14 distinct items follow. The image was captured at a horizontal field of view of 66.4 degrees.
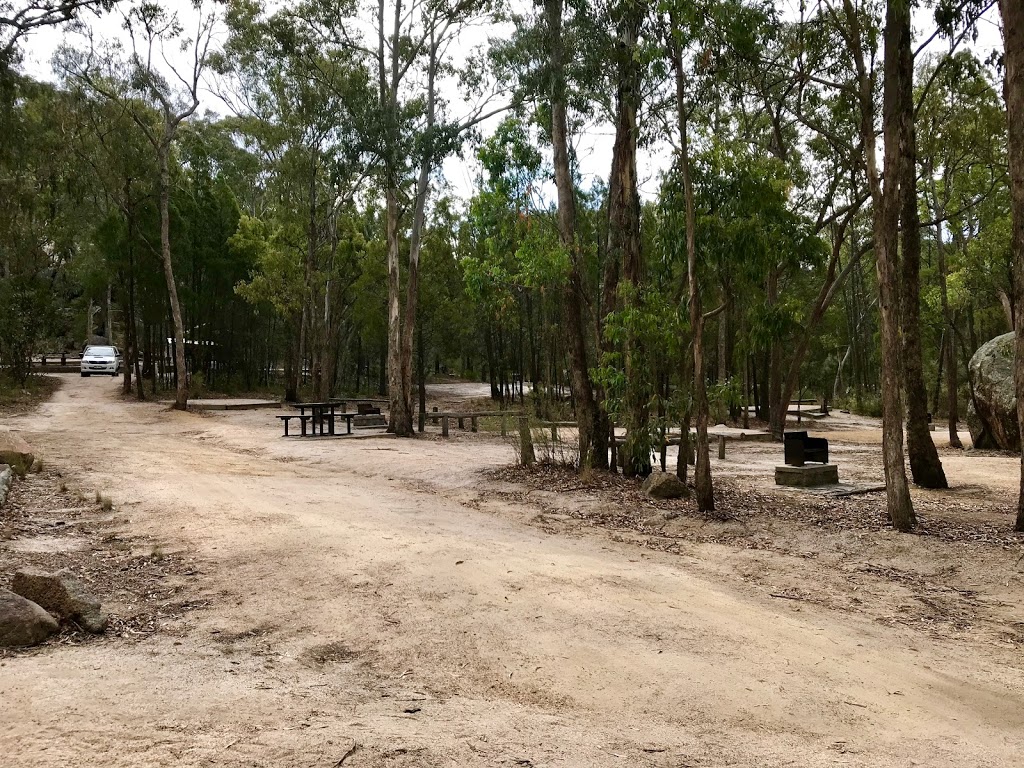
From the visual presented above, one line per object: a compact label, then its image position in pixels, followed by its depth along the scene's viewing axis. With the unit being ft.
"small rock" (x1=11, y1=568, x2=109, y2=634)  14.76
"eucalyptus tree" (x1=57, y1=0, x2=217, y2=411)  76.18
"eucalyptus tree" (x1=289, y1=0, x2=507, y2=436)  61.46
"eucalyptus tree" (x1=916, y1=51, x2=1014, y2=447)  59.36
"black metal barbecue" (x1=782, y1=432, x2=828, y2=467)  37.14
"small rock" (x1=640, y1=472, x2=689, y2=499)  32.42
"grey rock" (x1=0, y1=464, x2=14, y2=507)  26.66
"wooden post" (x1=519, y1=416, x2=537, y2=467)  40.29
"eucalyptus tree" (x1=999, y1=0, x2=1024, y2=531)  24.11
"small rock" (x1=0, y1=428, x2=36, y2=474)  32.35
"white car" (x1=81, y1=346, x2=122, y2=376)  116.67
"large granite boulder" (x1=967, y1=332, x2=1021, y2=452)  51.26
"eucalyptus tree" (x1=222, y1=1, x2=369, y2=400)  69.77
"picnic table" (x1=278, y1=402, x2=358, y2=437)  58.90
